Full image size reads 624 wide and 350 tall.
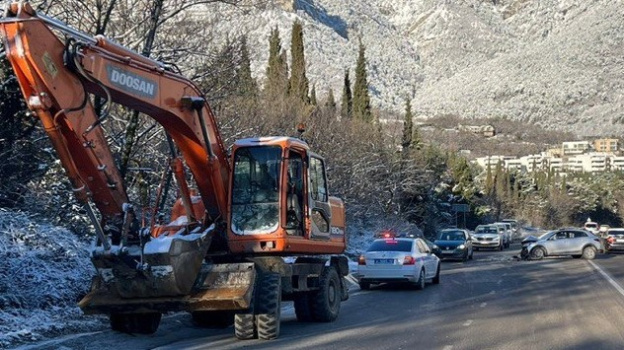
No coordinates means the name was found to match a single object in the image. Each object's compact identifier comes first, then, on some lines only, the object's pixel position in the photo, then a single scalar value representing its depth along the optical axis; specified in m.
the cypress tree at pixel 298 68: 43.69
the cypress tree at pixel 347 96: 65.41
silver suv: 41.78
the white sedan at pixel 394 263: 23.78
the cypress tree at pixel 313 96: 52.07
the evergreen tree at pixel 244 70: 21.67
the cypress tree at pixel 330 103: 48.83
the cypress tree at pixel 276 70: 41.06
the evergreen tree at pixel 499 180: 117.34
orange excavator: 10.77
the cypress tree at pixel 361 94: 64.15
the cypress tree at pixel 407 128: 60.09
